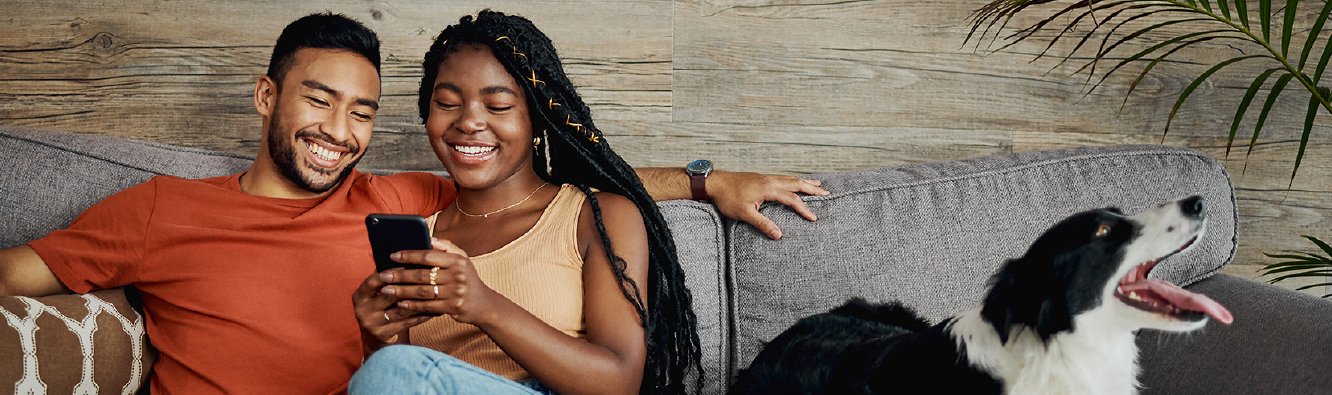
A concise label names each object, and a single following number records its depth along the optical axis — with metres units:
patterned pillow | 1.02
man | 1.15
